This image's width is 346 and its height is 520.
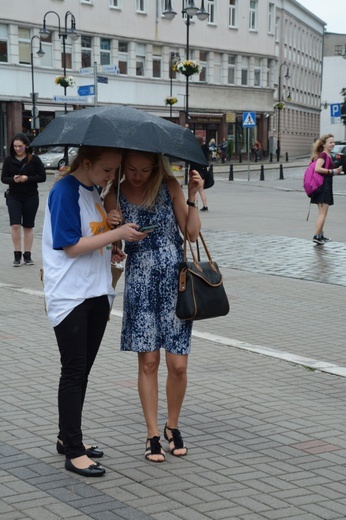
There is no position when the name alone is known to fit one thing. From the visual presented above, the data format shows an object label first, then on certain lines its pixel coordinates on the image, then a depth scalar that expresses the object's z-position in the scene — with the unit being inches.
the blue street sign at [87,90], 1365.9
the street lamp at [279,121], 2728.8
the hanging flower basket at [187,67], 1378.0
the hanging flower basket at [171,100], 2132.1
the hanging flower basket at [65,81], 1722.4
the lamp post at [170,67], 2340.8
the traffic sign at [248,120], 1561.3
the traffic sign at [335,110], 1435.8
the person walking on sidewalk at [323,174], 593.6
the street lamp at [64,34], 1760.6
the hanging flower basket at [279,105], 2563.5
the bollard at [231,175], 1494.8
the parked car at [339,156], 1712.6
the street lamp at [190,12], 1375.5
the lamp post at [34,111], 1793.8
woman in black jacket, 483.5
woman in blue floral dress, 186.1
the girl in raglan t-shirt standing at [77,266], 175.3
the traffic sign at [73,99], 1439.2
